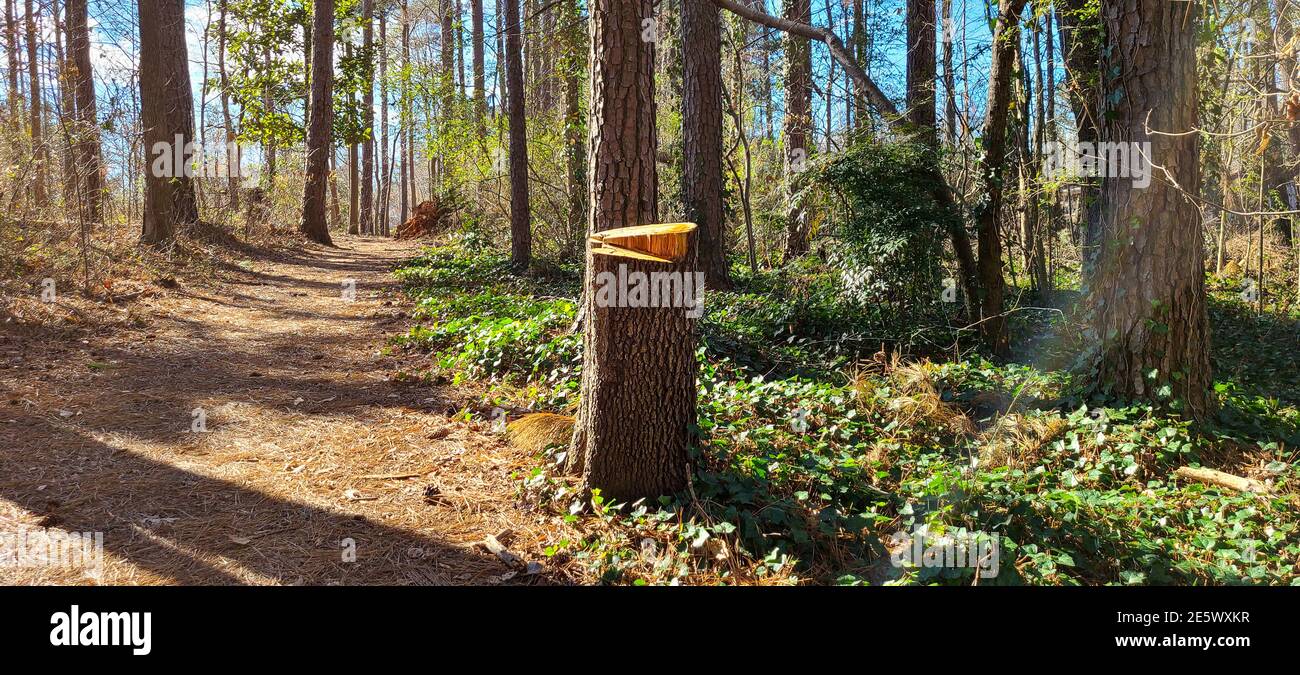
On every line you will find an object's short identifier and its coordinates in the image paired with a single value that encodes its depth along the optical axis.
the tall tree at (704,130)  9.62
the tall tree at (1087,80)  5.78
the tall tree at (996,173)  6.69
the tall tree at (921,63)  8.37
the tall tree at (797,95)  12.19
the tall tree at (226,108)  15.32
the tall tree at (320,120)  16.09
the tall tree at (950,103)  8.23
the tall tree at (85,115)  9.43
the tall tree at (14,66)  9.32
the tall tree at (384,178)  32.03
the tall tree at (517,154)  11.09
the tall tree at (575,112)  11.85
